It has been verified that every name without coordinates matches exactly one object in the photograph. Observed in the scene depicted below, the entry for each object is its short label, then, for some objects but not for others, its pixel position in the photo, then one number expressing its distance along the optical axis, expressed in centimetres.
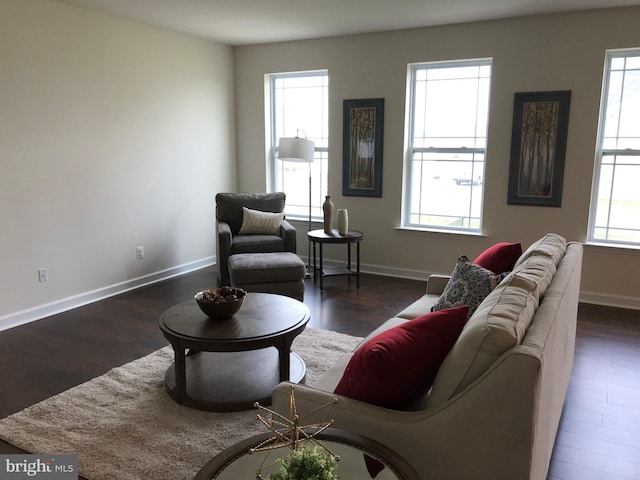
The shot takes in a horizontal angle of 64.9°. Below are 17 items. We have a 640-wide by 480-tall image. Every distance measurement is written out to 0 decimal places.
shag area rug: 226
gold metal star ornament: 123
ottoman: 427
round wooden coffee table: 261
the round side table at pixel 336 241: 490
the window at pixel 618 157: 435
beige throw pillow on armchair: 511
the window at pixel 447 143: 499
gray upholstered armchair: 478
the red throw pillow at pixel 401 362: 157
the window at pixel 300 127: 583
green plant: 107
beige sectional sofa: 135
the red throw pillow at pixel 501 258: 291
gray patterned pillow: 234
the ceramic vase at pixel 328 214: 509
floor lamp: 514
